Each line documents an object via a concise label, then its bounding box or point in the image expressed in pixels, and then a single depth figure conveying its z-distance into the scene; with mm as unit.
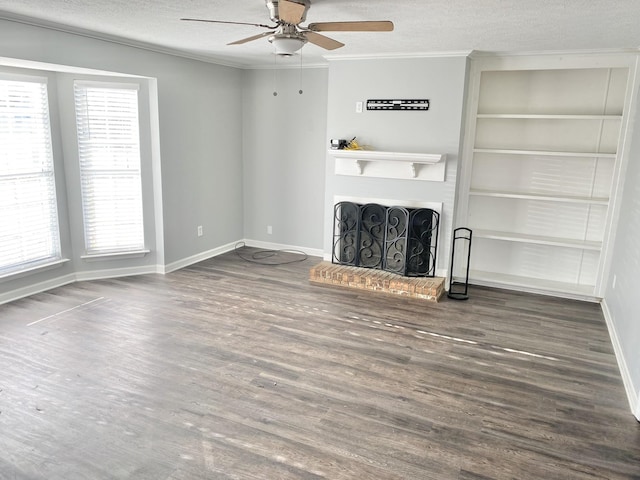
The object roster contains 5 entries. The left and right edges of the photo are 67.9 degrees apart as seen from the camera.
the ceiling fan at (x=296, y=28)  2562
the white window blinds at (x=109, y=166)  4652
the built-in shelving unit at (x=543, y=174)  4555
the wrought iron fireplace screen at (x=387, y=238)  4840
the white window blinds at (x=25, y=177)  4168
